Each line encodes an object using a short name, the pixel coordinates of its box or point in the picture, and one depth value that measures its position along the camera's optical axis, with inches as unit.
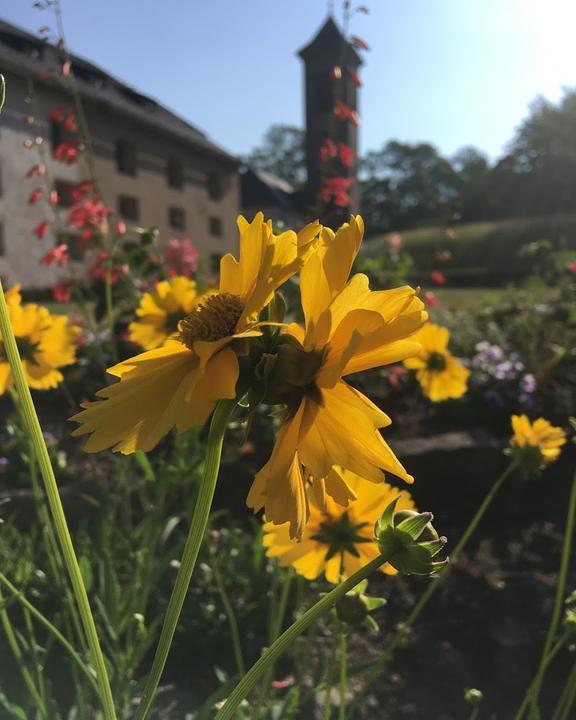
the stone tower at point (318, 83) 784.9
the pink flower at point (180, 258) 120.3
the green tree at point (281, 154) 1681.8
